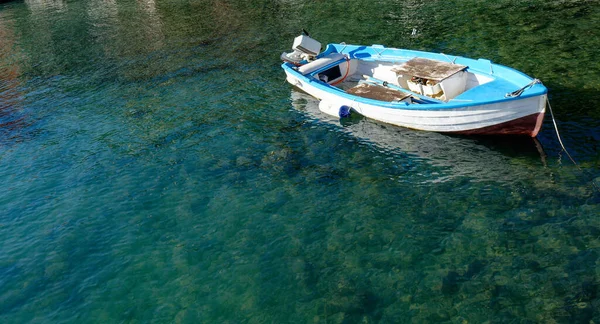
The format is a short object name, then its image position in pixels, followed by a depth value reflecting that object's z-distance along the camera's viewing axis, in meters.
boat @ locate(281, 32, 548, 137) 19.14
